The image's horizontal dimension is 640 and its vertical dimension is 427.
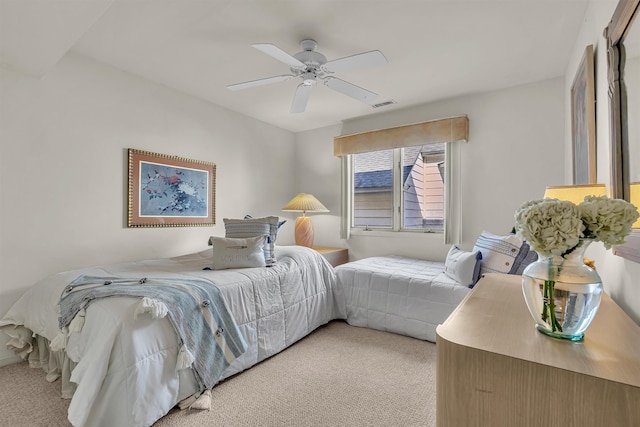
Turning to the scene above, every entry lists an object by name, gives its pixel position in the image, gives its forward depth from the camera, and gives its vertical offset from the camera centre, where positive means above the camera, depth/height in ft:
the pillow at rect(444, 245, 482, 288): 8.03 -1.51
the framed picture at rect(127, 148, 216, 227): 9.26 +0.73
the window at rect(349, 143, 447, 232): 11.89 +1.06
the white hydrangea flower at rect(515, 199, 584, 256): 2.60 -0.11
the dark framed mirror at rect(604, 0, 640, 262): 3.46 +1.41
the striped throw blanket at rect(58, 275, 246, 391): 5.37 -1.90
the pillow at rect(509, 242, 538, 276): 7.43 -1.13
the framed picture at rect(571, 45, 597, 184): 5.63 +1.96
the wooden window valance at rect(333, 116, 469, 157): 10.80 +3.08
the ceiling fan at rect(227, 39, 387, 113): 6.30 +3.33
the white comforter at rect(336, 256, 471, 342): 8.39 -2.47
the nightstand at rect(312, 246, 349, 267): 12.75 -1.83
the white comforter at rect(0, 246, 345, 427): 4.67 -2.37
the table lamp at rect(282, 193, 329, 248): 13.28 +0.13
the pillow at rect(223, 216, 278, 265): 9.05 -0.51
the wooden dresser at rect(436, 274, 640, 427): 2.10 -1.25
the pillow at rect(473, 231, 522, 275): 7.54 -1.03
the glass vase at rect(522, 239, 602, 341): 2.74 -0.76
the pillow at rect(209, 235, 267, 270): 8.14 -1.12
